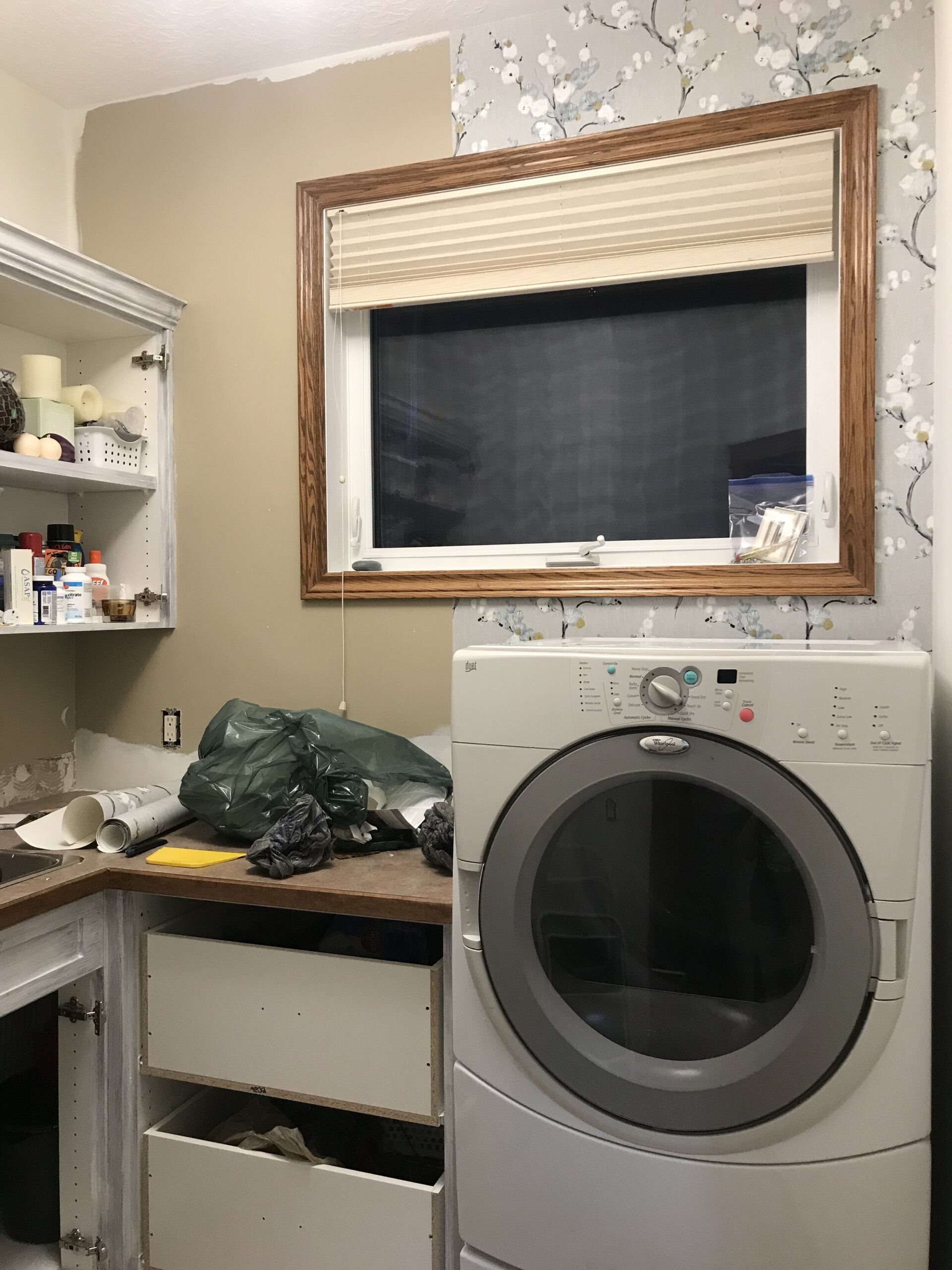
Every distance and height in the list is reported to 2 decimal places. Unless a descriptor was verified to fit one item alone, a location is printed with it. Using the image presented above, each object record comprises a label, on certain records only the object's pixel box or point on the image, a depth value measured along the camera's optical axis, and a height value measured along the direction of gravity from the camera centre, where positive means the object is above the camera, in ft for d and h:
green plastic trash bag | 5.66 -0.99
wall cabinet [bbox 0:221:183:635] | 6.72 +1.37
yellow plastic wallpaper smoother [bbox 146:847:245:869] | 5.37 -1.47
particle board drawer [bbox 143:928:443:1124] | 4.82 -2.31
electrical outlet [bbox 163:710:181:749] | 7.32 -0.90
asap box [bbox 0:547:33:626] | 6.05 +0.26
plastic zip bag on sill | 5.98 +0.67
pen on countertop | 5.60 -1.45
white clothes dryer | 3.75 -1.54
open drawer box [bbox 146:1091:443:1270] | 4.81 -3.36
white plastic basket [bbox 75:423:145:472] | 6.75 +1.33
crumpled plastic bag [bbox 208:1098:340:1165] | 5.08 -3.14
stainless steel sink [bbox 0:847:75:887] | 5.24 -1.48
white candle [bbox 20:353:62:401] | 6.52 +1.80
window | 5.82 +1.86
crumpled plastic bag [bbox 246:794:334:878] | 5.15 -1.33
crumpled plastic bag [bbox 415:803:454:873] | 5.19 -1.29
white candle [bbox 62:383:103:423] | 6.75 +1.68
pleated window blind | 5.83 +2.73
